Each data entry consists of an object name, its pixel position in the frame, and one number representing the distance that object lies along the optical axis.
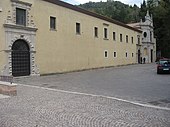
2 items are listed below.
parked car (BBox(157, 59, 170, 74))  18.75
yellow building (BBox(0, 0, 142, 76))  15.45
